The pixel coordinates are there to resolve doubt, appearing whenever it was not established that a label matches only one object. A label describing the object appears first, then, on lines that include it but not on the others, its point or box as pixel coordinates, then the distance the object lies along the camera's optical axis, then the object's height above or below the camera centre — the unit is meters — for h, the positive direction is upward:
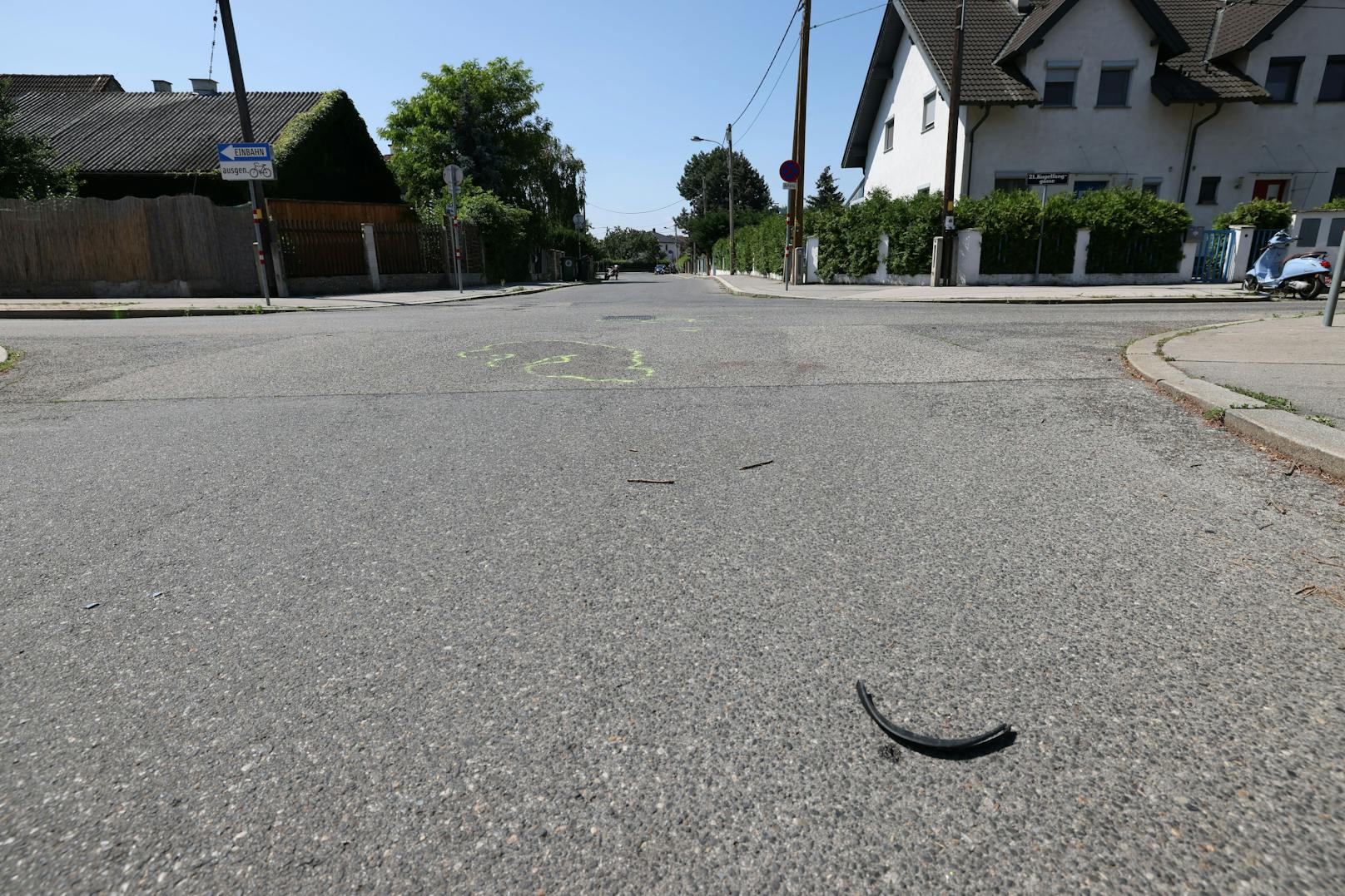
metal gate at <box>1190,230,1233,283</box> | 20.88 +0.22
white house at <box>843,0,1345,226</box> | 23.53 +5.40
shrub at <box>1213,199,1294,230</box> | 20.28 +1.39
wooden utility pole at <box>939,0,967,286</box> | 19.42 +2.88
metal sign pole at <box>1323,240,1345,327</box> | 7.82 -0.31
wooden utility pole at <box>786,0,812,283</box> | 22.52 +4.32
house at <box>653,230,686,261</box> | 165.48 +5.61
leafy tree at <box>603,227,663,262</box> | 133.25 +4.34
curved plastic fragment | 1.68 -1.09
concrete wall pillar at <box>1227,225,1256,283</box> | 20.20 +0.35
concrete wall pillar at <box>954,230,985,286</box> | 20.14 +0.25
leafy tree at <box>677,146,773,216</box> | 84.69 +10.59
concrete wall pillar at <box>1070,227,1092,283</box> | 19.85 +0.36
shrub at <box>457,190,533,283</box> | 27.23 +1.74
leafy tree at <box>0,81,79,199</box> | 19.98 +3.11
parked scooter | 14.86 -0.16
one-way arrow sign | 14.80 +2.44
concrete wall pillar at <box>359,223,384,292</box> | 20.89 +0.48
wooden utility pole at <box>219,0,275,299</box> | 15.79 +3.57
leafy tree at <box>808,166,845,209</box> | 83.38 +9.15
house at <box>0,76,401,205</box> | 24.41 +4.90
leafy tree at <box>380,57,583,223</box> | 40.50 +7.76
